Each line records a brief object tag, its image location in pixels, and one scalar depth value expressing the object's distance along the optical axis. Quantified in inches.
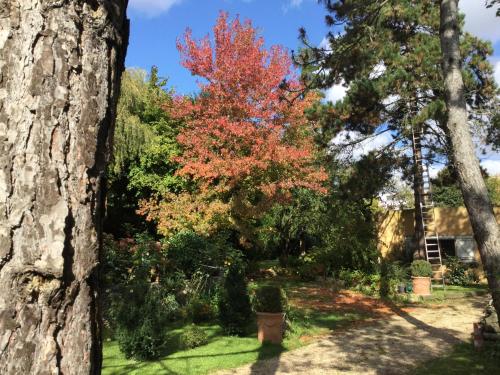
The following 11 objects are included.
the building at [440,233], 718.5
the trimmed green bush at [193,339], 312.8
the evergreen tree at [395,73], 340.2
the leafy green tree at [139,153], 722.2
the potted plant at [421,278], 571.8
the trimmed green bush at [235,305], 349.4
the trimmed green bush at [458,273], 672.4
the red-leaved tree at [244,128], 566.3
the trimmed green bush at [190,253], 461.4
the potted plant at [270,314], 329.4
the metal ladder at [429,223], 614.5
